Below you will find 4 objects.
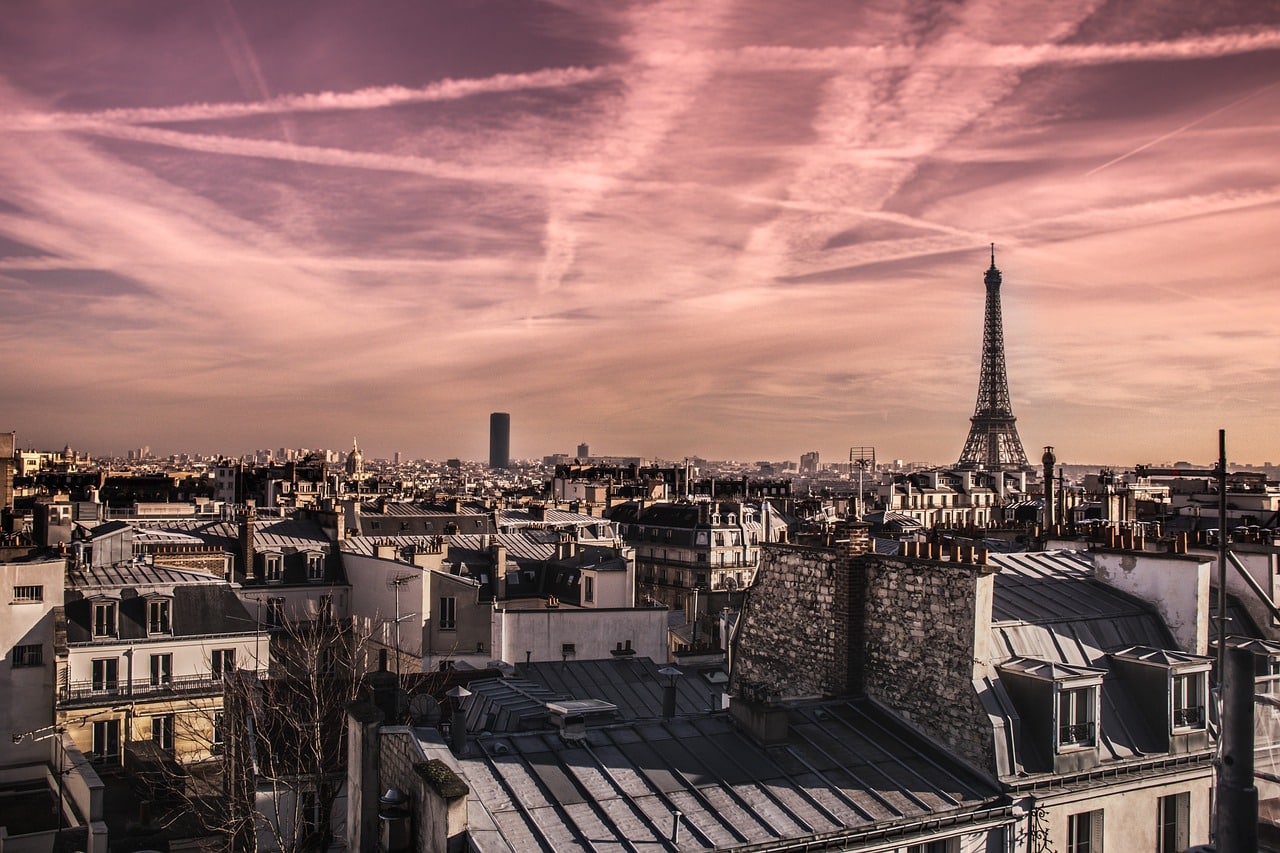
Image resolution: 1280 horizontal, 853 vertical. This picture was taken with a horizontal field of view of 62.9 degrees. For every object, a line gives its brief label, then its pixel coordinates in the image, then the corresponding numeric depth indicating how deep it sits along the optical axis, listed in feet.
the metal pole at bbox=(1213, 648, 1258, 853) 19.83
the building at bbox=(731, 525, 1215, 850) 45.78
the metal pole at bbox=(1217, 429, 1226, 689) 23.75
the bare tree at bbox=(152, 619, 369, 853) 61.11
